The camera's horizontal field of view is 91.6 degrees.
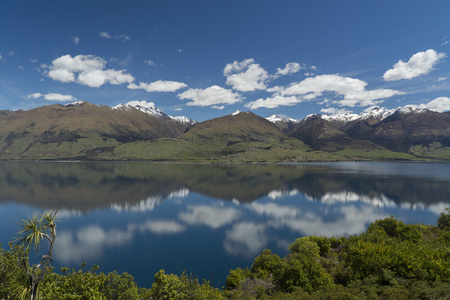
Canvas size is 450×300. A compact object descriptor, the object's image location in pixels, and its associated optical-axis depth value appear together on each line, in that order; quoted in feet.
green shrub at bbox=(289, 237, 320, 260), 165.03
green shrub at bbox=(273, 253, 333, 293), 123.24
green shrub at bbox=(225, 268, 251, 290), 143.00
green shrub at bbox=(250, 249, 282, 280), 149.79
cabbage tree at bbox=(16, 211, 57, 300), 67.31
